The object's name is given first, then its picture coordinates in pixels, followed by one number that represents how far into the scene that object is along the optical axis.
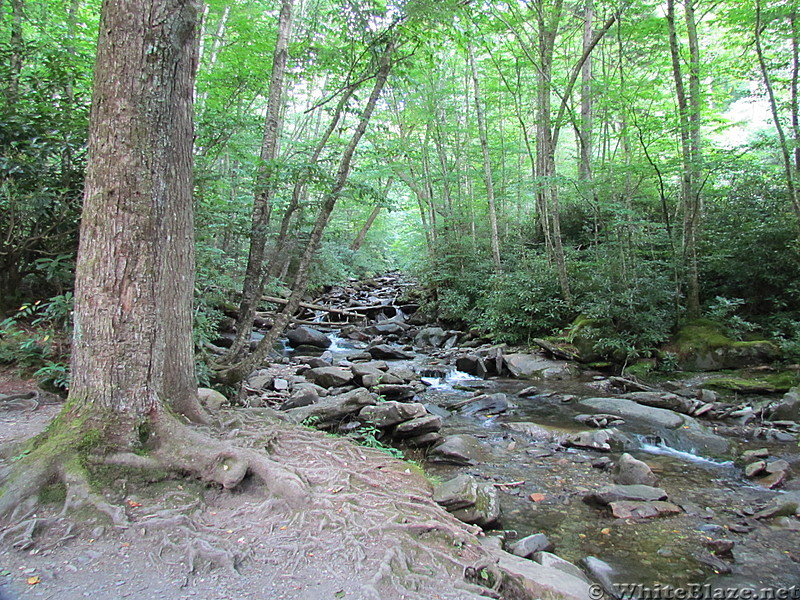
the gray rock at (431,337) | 15.49
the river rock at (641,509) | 4.93
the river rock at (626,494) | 5.21
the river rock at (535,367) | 11.27
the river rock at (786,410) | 7.71
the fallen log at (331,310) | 17.85
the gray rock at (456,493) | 4.40
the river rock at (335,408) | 7.21
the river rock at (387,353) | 13.57
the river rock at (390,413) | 7.26
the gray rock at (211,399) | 5.69
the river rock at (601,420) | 7.89
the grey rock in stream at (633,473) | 5.69
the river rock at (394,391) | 9.31
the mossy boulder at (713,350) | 9.70
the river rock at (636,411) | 7.68
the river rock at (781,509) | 4.80
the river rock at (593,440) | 6.96
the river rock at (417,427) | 7.09
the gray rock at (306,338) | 14.80
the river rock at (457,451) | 6.48
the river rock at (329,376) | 9.82
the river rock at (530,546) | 4.01
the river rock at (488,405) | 8.95
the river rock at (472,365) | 11.85
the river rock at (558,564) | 3.69
